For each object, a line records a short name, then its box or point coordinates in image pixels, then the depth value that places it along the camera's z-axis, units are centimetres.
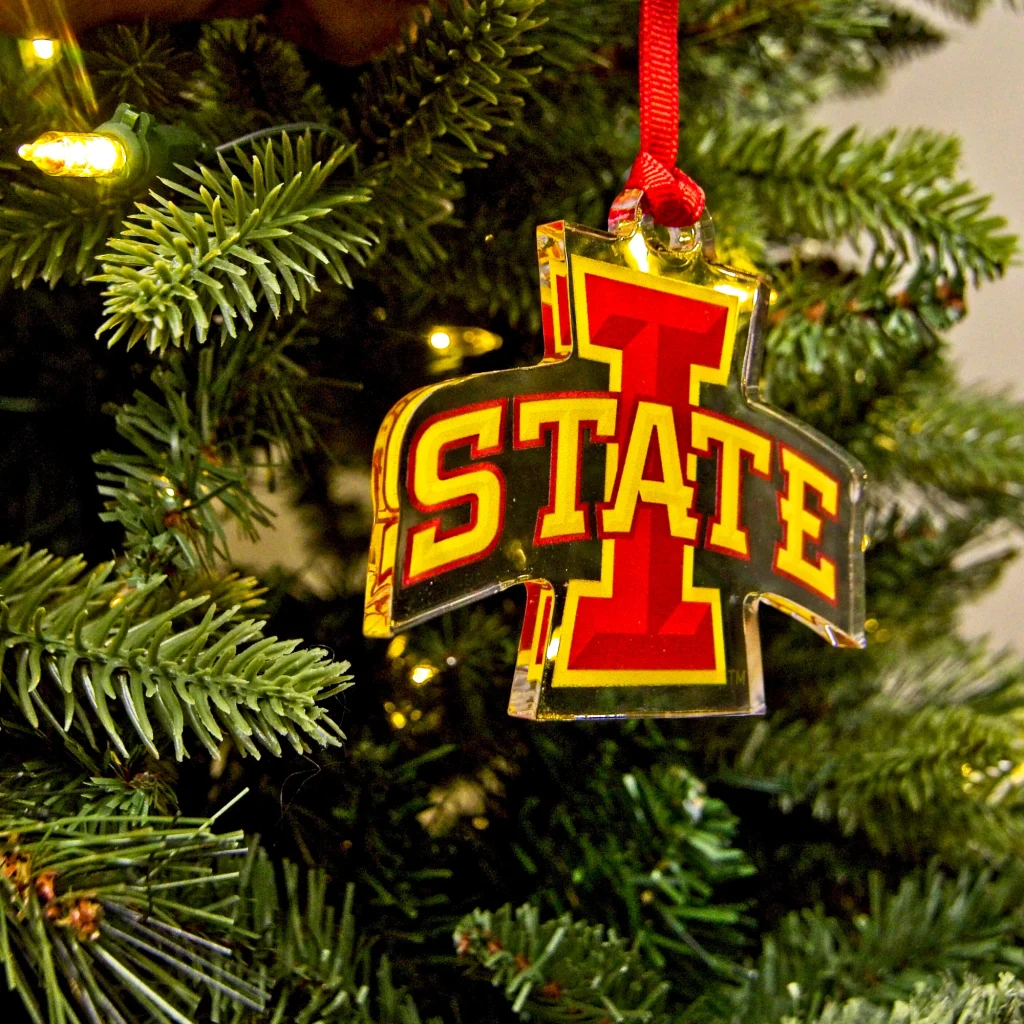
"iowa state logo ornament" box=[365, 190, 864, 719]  48
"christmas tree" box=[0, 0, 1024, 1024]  46
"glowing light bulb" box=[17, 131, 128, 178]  46
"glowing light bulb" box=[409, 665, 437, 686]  50
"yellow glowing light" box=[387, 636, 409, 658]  50
